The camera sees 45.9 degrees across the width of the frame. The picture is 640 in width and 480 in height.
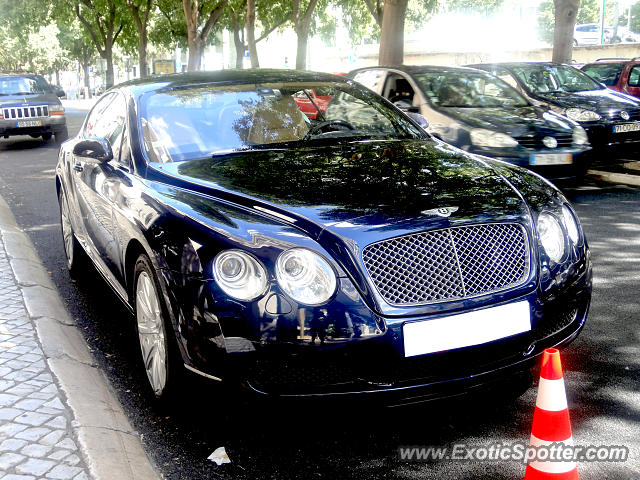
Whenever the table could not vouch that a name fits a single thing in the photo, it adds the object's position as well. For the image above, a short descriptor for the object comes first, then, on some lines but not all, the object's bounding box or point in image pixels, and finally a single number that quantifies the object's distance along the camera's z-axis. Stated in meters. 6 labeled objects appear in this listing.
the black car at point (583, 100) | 11.16
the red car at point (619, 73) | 15.48
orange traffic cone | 2.64
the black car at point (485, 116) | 9.15
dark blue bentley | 2.91
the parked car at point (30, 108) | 17.36
